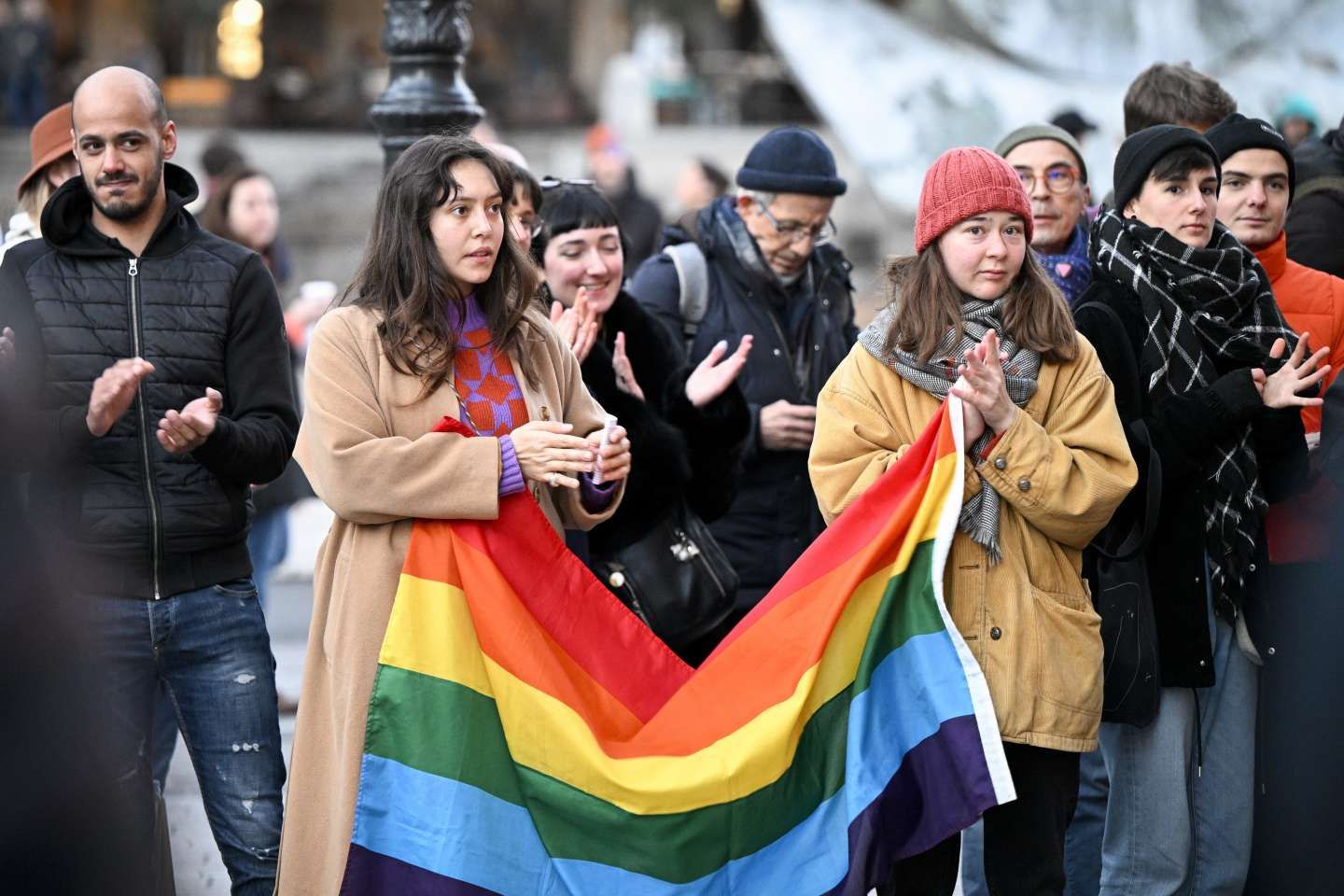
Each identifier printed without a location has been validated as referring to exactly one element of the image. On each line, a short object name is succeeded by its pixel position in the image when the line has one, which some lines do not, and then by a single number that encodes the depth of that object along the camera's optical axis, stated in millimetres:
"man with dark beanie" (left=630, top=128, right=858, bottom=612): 11164
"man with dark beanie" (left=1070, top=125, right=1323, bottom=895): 9031
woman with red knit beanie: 8258
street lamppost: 13453
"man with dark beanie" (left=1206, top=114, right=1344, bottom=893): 6000
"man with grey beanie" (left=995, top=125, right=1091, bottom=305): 11227
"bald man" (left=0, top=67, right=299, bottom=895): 8859
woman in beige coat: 8219
